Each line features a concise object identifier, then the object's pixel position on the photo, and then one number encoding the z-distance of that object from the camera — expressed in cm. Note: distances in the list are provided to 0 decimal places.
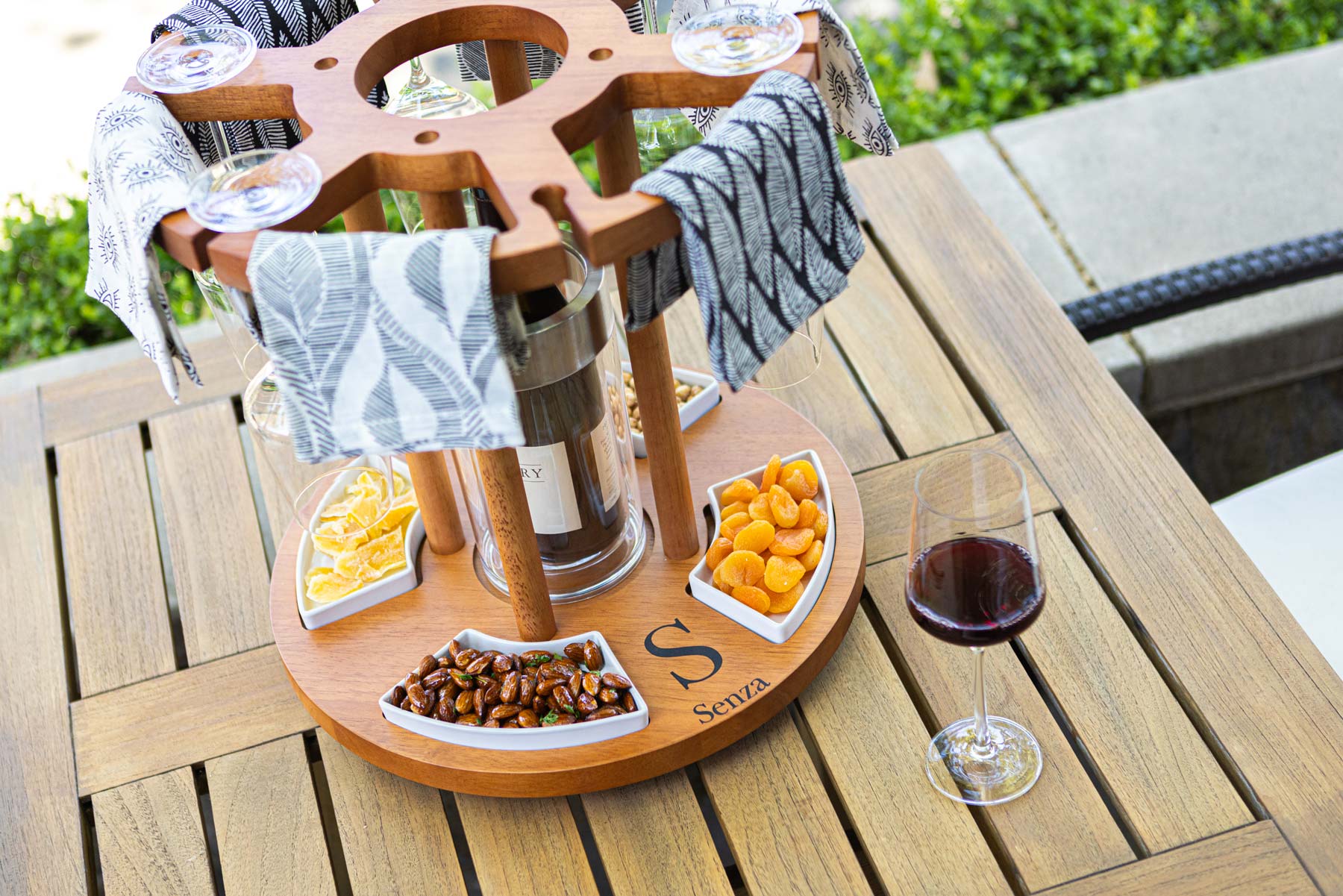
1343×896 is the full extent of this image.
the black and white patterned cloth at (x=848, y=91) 110
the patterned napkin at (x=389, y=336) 85
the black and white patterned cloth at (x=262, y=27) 117
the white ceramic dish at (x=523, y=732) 109
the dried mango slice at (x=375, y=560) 126
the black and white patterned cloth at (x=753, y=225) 90
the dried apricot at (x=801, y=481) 128
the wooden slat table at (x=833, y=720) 107
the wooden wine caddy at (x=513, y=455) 94
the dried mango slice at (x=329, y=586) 125
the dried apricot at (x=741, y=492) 128
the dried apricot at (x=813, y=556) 122
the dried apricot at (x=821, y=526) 124
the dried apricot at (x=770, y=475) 129
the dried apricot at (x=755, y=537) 121
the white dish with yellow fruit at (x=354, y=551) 125
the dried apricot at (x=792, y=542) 121
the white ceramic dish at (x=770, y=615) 117
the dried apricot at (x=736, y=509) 126
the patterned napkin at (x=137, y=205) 96
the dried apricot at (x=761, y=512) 124
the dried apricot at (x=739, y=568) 120
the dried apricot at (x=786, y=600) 119
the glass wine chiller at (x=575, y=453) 104
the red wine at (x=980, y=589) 97
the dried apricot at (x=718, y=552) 122
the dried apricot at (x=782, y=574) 119
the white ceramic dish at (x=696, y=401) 140
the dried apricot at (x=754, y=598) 119
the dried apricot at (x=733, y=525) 124
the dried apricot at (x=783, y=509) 123
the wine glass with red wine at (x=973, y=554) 96
